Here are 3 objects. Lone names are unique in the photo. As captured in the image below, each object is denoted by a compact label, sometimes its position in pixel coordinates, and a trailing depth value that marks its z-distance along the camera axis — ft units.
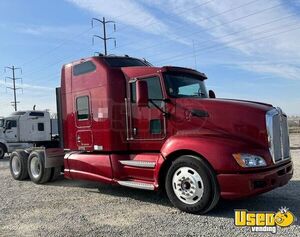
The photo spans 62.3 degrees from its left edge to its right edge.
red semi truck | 13.75
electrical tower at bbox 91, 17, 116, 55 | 82.02
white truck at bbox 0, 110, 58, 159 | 46.88
